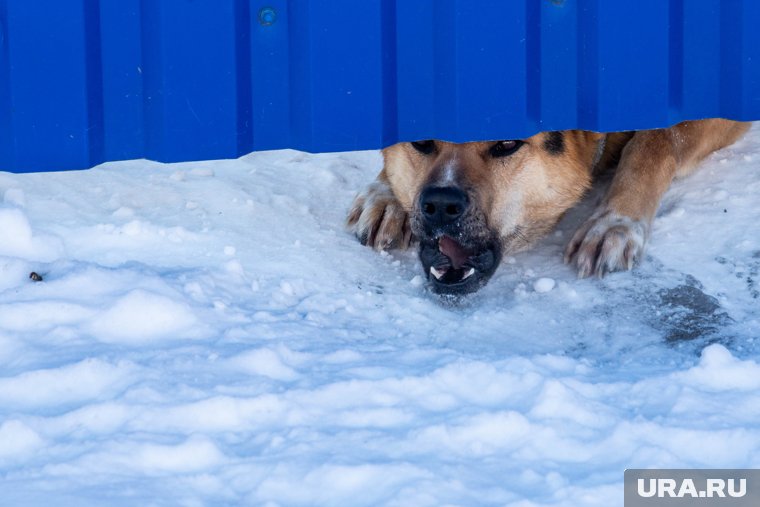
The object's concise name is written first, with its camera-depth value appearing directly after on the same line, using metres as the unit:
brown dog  6.80
